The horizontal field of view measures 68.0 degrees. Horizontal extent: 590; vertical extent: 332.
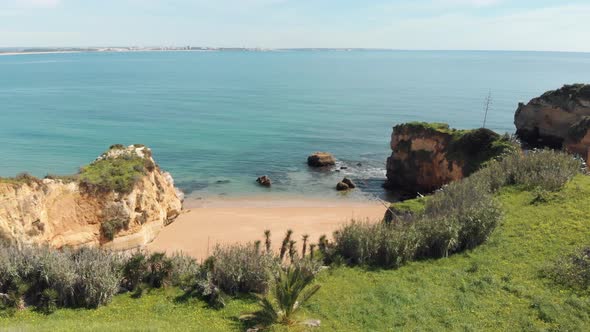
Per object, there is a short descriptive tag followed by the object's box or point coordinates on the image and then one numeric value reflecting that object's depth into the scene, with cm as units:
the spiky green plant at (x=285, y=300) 1224
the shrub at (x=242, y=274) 1436
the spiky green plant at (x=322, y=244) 1757
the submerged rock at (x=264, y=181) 4416
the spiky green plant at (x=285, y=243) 1820
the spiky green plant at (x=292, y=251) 1641
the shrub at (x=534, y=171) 2303
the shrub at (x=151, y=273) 1482
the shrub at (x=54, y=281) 1352
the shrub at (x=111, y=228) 2584
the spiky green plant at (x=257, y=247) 1554
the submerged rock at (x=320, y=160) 5059
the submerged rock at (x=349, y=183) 4405
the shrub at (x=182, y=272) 1494
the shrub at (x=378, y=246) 1648
